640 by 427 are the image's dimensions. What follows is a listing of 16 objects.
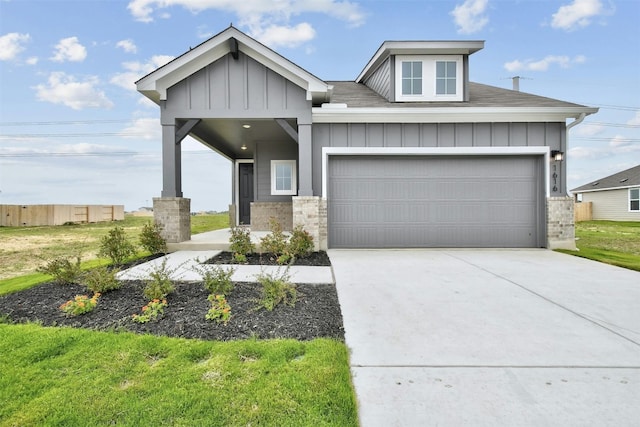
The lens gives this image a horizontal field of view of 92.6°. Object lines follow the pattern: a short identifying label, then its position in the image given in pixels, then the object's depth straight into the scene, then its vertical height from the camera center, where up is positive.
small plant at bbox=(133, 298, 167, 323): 2.98 -1.03
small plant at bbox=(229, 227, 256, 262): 6.59 -0.72
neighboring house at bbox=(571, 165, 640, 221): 19.94 +0.84
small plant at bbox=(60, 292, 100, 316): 3.15 -1.00
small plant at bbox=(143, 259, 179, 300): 3.47 -0.90
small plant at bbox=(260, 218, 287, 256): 6.39 -0.69
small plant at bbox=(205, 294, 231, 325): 2.97 -1.00
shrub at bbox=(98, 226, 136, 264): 5.70 -0.69
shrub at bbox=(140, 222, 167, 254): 6.78 -0.67
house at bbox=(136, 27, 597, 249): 7.22 +1.55
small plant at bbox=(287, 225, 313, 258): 6.46 -0.73
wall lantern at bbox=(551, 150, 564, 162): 7.35 +1.26
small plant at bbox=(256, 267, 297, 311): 3.38 -0.96
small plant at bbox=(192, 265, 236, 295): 3.78 -0.92
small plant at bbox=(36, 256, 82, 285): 4.27 -0.85
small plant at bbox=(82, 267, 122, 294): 3.83 -0.89
